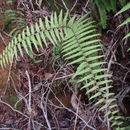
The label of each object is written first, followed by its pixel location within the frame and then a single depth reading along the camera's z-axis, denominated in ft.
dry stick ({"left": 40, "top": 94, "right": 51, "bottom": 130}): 8.55
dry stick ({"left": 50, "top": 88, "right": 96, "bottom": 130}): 8.12
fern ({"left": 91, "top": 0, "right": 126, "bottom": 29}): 7.69
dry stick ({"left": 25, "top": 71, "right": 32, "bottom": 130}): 8.98
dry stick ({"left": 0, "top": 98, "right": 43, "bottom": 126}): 9.23
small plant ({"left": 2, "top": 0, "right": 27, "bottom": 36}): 10.18
